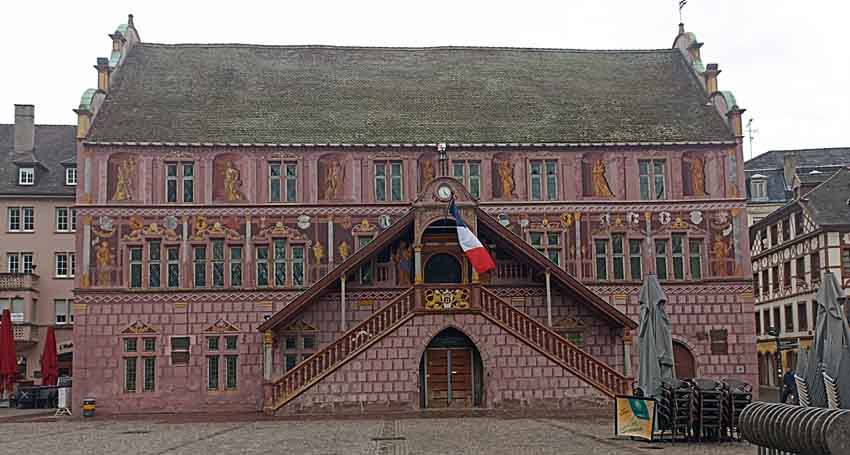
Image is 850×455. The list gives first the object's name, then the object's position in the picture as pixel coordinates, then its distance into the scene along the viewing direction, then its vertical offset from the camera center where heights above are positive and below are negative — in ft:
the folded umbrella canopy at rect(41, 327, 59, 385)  144.66 -2.97
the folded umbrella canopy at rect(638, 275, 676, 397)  77.46 -0.75
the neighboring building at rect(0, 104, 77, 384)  188.75 +18.09
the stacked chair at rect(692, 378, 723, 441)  70.13 -5.46
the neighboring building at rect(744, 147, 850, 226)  220.02 +33.98
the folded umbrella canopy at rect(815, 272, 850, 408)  55.31 -0.37
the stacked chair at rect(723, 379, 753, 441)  70.13 -5.13
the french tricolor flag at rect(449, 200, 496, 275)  109.50 +9.17
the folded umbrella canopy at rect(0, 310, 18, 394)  133.90 -1.71
